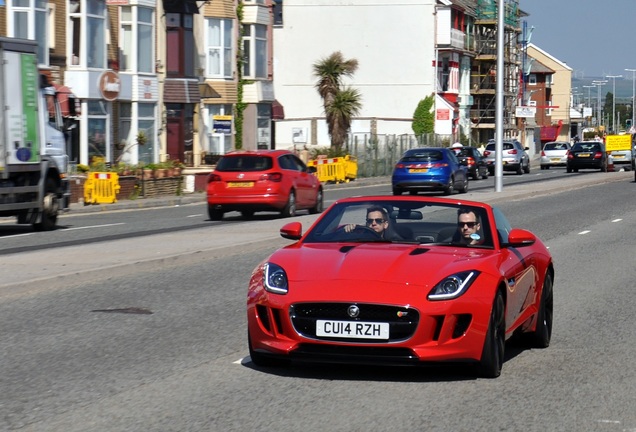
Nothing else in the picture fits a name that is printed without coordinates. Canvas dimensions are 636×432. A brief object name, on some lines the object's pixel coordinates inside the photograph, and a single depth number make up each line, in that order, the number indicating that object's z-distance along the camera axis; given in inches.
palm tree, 2628.0
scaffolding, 4151.1
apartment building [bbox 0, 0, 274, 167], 1776.6
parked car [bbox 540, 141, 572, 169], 3164.4
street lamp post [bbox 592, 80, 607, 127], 5900.6
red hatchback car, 1158.3
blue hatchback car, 1608.0
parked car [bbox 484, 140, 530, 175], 2672.2
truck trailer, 982.4
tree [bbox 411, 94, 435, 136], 3356.3
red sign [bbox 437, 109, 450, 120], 3408.0
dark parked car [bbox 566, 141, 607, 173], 2696.9
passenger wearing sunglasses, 382.3
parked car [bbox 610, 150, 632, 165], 2913.4
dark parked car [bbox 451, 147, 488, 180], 2347.3
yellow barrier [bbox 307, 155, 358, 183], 2127.2
